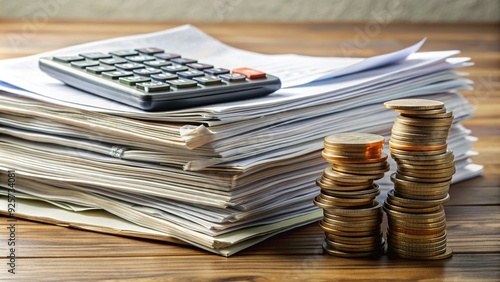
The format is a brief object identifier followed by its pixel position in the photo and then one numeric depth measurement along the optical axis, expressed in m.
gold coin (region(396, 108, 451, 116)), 0.54
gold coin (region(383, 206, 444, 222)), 0.55
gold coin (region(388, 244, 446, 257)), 0.55
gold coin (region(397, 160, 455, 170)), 0.54
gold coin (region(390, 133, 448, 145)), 0.54
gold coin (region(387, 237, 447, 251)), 0.55
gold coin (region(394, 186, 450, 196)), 0.55
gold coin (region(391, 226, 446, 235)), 0.55
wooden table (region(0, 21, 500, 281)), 0.54
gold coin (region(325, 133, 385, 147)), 0.54
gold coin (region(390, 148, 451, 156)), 0.54
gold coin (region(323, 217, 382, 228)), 0.55
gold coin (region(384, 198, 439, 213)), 0.55
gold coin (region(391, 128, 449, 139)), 0.54
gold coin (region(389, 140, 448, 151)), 0.54
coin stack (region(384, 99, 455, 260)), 0.54
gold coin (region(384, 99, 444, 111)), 0.54
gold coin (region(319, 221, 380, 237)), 0.55
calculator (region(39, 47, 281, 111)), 0.57
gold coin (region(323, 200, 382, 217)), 0.55
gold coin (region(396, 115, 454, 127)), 0.54
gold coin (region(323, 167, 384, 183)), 0.54
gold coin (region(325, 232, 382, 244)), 0.55
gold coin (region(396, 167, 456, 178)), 0.54
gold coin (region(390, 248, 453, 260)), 0.55
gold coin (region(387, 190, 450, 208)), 0.55
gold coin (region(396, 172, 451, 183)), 0.55
